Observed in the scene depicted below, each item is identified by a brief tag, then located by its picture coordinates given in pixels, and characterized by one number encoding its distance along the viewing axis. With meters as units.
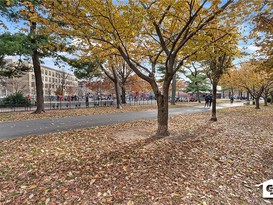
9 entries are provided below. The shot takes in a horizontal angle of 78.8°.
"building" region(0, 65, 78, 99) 56.19
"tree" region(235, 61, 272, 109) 17.10
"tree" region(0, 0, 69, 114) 5.74
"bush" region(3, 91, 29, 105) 18.87
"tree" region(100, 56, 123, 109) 17.96
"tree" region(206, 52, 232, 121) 9.28
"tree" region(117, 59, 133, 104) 24.98
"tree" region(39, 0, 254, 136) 4.81
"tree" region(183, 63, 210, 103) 32.22
